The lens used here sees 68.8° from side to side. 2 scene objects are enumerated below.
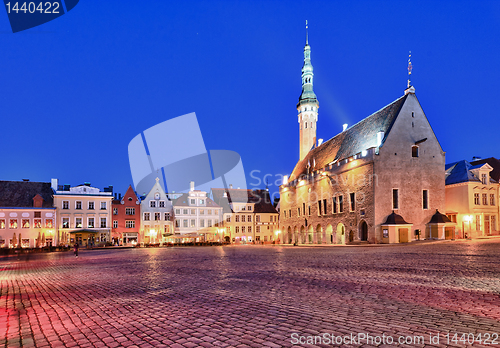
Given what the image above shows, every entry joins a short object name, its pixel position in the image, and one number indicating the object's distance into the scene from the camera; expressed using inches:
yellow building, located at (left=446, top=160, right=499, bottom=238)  1656.0
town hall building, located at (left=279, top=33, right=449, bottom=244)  1571.6
